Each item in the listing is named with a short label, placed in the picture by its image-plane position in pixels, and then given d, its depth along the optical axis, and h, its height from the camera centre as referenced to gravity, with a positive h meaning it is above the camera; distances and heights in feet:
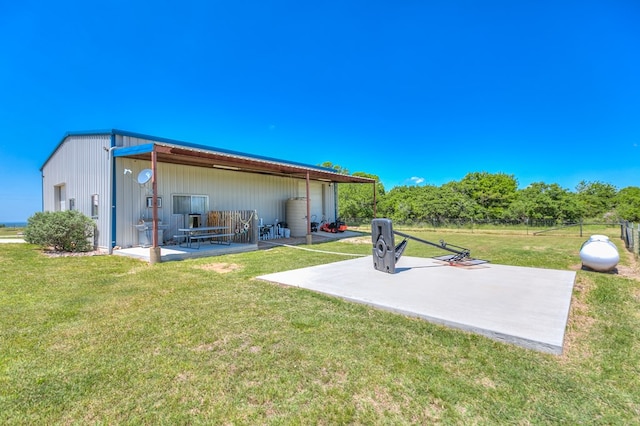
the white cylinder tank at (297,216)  50.14 +0.10
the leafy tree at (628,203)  94.02 +1.94
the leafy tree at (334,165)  155.71 +25.92
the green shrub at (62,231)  30.99 -0.90
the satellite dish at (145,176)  29.68 +4.35
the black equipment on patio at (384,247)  19.17 -2.09
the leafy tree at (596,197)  100.26 +4.98
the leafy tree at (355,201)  112.98 +5.33
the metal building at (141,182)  32.32 +4.68
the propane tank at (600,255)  20.99 -3.17
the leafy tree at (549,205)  84.89 +1.58
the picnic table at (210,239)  36.52 -2.28
